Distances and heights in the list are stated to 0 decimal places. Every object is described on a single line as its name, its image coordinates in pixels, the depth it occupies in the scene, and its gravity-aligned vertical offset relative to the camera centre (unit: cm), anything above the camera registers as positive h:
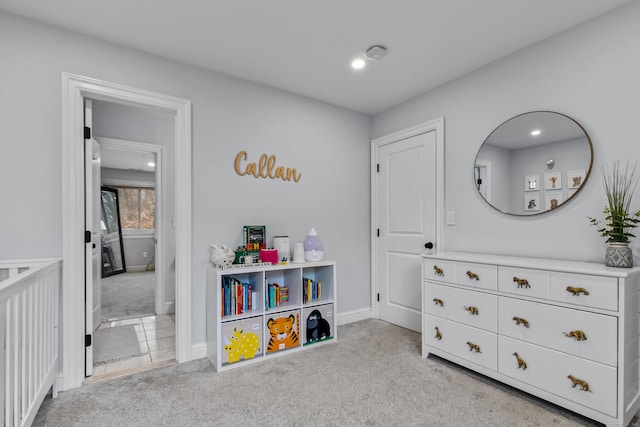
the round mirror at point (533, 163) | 212 +36
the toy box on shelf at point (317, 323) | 280 -96
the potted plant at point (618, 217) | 178 -2
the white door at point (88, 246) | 223 -22
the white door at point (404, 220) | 309 -6
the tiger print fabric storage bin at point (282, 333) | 262 -98
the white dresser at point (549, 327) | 165 -67
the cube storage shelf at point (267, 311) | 242 -79
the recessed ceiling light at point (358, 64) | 255 +120
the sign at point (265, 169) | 281 +41
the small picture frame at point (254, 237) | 274 -20
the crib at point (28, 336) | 129 -59
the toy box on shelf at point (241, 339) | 241 -96
